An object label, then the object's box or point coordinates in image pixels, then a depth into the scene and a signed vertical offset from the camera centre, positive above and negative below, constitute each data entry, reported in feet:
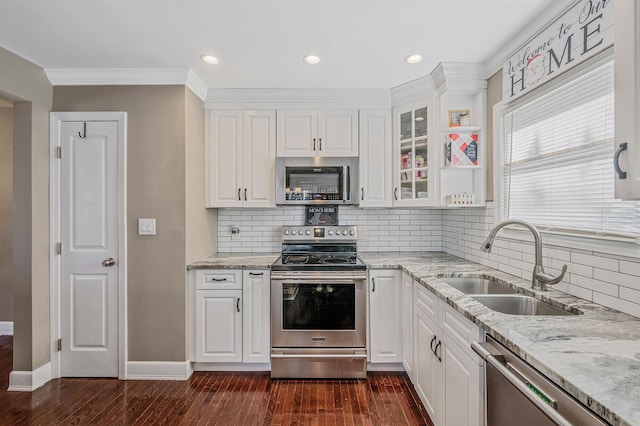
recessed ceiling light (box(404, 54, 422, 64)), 7.64 +3.80
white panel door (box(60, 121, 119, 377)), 8.42 -0.57
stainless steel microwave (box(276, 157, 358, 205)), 9.62 +1.03
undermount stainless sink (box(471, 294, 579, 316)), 5.47 -1.64
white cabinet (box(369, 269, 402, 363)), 8.50 -2.87
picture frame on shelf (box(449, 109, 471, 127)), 8.43 +2.58
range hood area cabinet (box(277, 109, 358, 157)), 9.75 +2.50
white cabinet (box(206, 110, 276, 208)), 9.75 +1.76
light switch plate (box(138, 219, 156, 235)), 8.41 -0.36
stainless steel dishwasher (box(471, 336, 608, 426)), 2.77 -1.82
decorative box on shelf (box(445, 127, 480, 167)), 8.27 +1.72
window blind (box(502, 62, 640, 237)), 4.74 +0.92
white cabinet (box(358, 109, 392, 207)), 9.82 +1.67
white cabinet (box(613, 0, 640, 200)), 3.15 +1.18
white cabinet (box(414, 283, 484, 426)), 4.62 -2.69
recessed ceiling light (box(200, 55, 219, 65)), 7.63 +3.79
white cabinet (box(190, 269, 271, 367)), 8.59 -2.98
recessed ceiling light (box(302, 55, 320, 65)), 7.58 +3.76
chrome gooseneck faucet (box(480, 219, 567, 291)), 5.57 -1.01
